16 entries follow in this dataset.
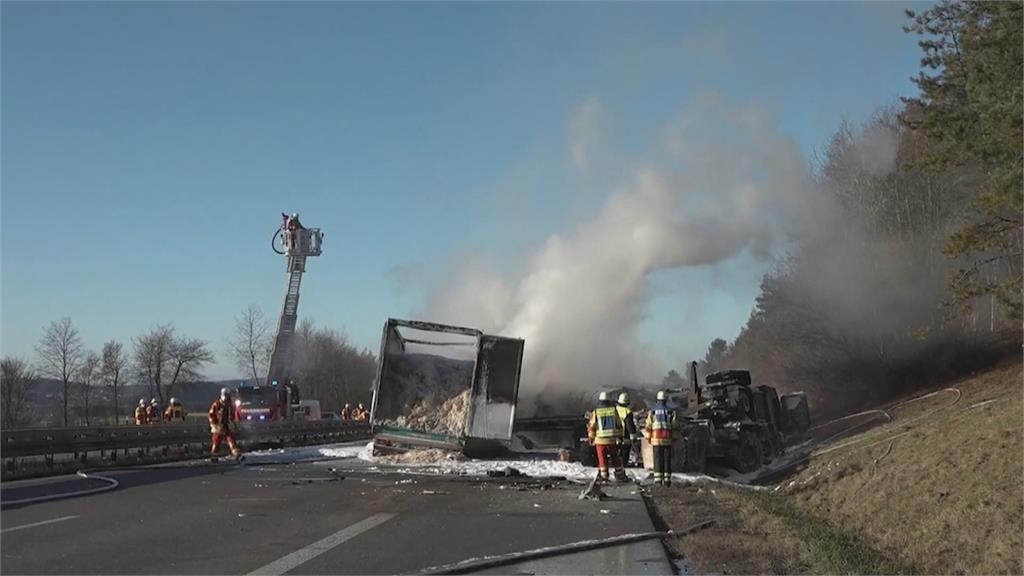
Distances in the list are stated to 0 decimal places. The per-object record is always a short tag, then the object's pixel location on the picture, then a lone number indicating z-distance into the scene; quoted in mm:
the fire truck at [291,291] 37031
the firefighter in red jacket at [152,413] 30562
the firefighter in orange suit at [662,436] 15742
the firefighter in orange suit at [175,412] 29031
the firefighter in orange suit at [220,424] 20531
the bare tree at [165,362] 64375
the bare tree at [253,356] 69688
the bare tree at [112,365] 60938
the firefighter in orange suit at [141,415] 29392
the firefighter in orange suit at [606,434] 16031
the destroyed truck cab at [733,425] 18828
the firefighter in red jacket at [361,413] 43034
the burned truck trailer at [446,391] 19812
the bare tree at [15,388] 48353
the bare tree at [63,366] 55219
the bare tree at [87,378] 57906
